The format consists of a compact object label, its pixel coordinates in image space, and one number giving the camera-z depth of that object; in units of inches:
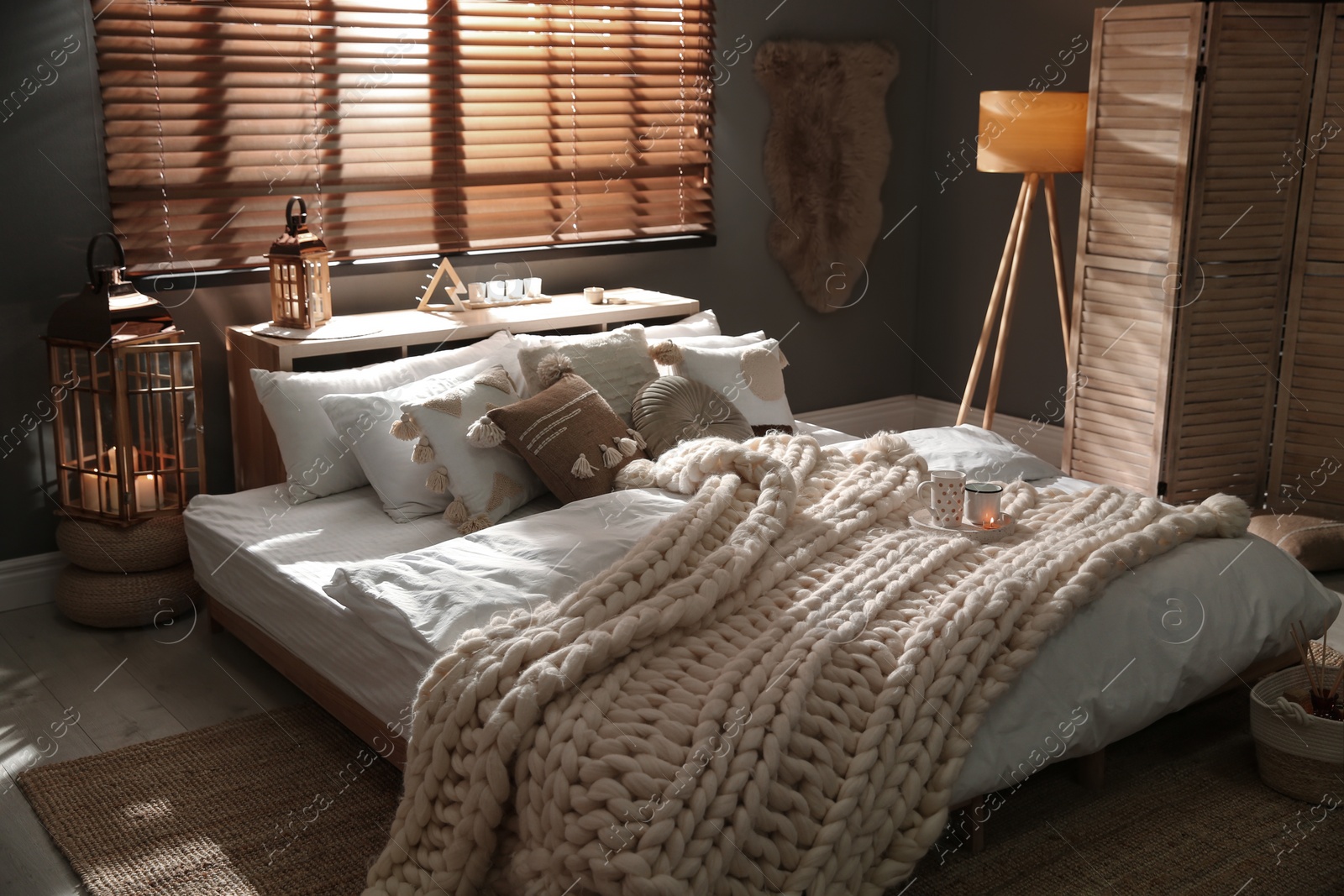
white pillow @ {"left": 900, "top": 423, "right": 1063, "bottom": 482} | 123.4
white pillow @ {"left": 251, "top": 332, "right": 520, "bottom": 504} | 128.0
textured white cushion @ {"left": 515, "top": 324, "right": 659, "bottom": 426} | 131.0
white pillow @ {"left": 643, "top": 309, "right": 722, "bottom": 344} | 152.9
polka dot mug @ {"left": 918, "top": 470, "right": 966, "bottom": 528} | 104.0
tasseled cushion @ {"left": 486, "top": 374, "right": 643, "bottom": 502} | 118.5
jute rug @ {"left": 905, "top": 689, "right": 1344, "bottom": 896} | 87.1
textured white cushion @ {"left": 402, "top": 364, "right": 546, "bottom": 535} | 119.6
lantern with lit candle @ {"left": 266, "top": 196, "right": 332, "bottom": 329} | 136.2
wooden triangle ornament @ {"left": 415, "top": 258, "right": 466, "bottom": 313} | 150.8
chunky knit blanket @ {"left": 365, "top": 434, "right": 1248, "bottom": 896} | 72.0
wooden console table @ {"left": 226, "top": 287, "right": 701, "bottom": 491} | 135.5
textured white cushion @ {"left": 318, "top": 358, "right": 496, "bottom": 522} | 123.8
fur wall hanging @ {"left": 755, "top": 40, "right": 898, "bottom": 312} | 186.1
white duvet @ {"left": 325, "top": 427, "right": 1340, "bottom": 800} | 87.5
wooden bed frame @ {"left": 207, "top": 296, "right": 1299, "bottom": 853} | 98.0
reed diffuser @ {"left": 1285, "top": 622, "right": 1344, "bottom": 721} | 97.8
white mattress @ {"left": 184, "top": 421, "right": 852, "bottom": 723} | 95.8
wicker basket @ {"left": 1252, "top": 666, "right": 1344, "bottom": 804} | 95.0
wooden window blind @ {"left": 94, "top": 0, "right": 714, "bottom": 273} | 136.7
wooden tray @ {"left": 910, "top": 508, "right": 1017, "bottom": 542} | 103.0
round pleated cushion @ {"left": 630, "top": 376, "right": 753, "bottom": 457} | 128.4
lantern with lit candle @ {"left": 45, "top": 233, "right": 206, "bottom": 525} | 126.5
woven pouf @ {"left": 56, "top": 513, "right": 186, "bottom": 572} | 130.3
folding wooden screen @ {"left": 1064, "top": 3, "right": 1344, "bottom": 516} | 152.1
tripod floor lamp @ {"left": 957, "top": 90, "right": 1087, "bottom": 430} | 162.1
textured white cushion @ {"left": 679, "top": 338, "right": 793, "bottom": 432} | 141.5
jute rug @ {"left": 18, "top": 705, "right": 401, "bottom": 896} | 89.0
